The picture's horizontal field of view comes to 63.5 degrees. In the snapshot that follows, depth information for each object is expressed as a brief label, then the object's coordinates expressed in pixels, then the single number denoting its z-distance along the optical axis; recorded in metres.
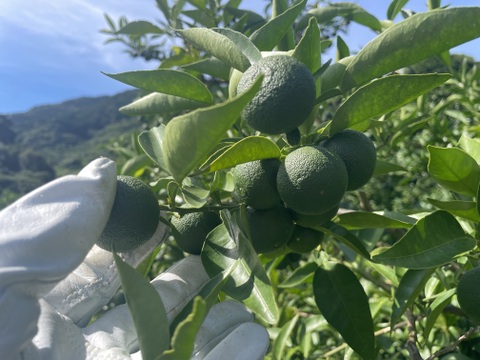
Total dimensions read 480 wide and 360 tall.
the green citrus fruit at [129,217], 0.21
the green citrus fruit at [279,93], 0.21
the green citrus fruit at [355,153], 0.23
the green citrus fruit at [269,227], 0.23
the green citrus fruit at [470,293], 0.23
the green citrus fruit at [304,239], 0.26
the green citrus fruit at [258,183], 0.23
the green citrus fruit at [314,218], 0.24
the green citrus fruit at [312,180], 0.21
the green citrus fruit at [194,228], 0.25
